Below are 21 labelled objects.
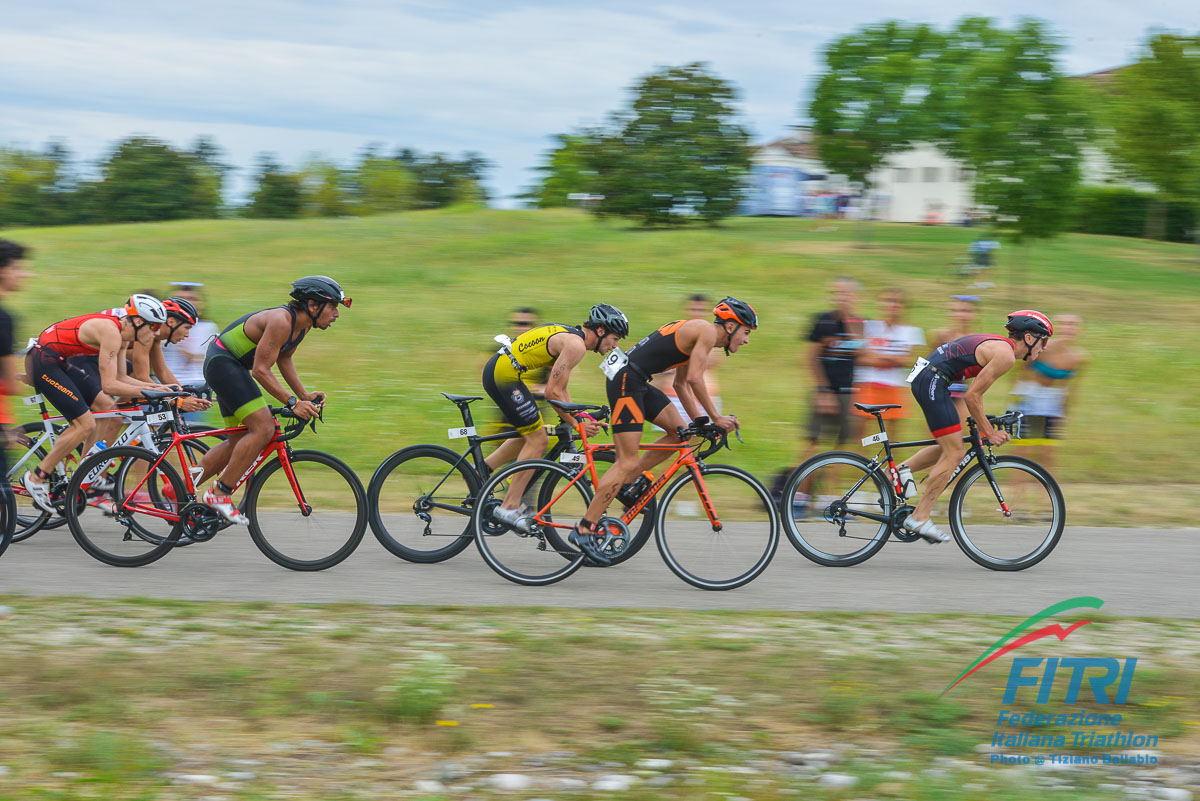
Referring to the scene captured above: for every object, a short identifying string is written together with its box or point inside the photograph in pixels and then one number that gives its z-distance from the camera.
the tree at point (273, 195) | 83.19
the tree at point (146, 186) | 77.06
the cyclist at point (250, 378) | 7.27
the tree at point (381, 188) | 93.88
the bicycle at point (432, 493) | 7.69
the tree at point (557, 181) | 70.10
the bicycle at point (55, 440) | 7.74
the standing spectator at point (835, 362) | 9.98
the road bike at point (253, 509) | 7.43
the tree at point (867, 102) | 34.12
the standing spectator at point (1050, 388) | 10.32
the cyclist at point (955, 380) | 7.98
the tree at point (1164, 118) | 32.06
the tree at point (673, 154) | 43.41
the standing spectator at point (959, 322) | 10.12
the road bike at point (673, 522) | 7.24
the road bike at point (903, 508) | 8.05
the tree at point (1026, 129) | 24.52
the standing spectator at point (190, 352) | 10.77
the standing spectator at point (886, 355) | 10.43
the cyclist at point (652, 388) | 7.22
